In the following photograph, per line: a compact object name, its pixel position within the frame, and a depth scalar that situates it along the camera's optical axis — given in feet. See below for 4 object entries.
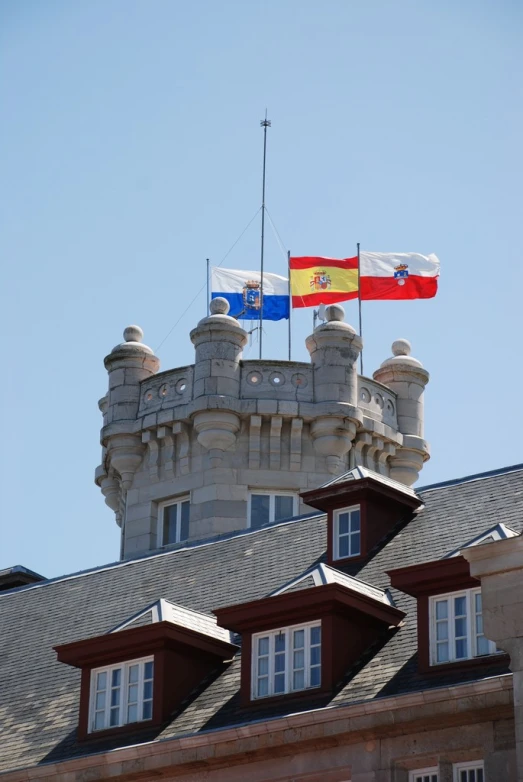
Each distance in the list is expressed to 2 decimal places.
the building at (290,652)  73.87
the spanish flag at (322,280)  158.40
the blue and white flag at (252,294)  160.45
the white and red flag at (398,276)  157.69
